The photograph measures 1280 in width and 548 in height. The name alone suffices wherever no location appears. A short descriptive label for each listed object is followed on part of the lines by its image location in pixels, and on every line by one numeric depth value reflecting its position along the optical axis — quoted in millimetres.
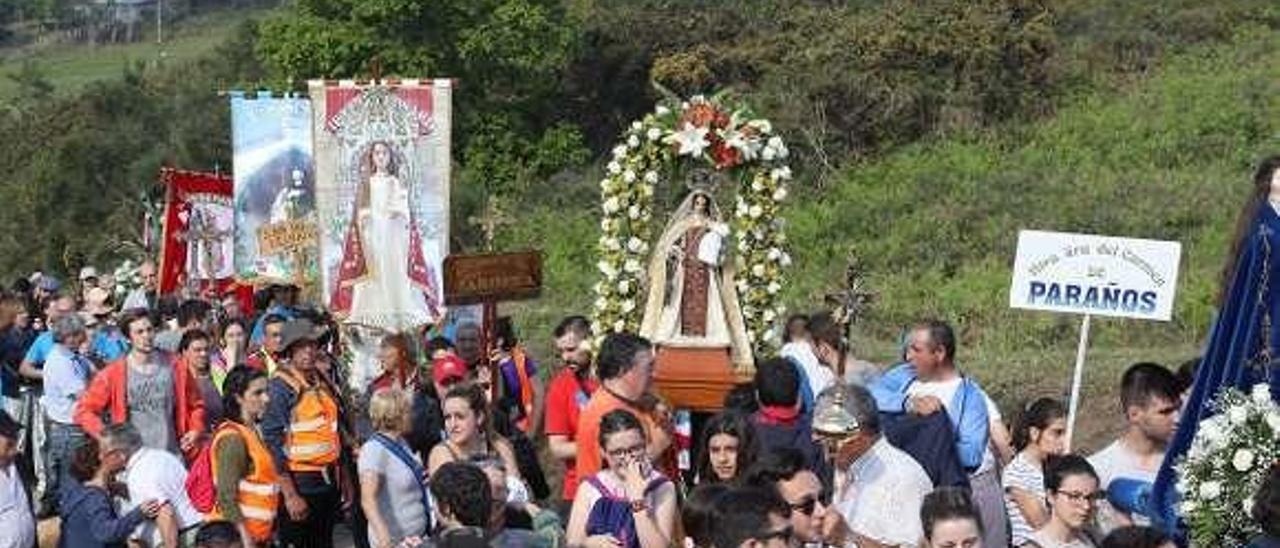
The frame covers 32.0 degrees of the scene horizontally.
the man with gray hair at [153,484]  10047
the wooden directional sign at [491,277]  12438
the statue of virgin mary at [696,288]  14250
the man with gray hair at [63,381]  14024
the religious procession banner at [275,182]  19359
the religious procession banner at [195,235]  20594
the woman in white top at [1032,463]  8672
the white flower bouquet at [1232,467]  7266
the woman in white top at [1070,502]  7484
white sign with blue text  11469
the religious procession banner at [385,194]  15617
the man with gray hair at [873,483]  7848
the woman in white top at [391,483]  9375
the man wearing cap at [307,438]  11016
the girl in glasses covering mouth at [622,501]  7941
